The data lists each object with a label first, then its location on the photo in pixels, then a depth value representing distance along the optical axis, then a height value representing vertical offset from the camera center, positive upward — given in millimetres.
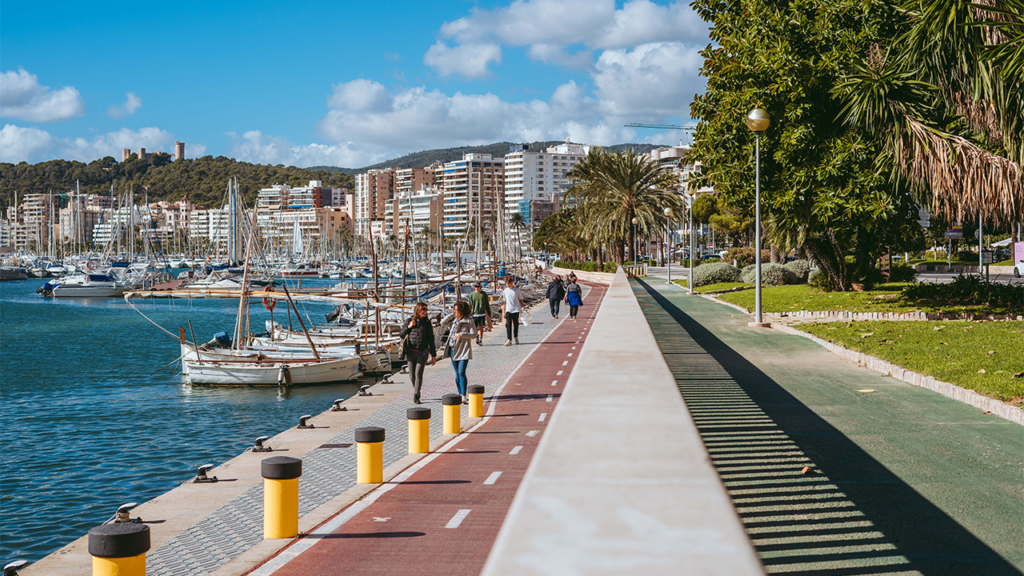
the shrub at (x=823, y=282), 32094 -964
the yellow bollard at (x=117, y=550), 5438 -1889
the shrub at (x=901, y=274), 38438 -830
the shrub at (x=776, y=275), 42312 -892
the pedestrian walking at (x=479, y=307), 23000 -1307
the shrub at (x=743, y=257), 58656 +94
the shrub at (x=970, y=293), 22375 -1082
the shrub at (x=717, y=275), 47631 -953
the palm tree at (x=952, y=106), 14961 +3413
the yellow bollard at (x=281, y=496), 6996 -2001
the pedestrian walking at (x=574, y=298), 31156 -1443
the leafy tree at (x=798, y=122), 24016 +4296
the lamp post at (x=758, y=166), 20359 +2483
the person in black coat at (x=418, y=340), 14148 -1372
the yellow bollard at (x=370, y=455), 8859 -2101
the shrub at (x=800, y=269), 43719 -620
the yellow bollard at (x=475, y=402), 12867 -2213
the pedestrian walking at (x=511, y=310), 24062 -1448
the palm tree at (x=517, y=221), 131875 +6624
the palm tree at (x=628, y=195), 56594 +4485
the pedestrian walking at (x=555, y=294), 32750 -1380
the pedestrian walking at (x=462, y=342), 14927 -1499
